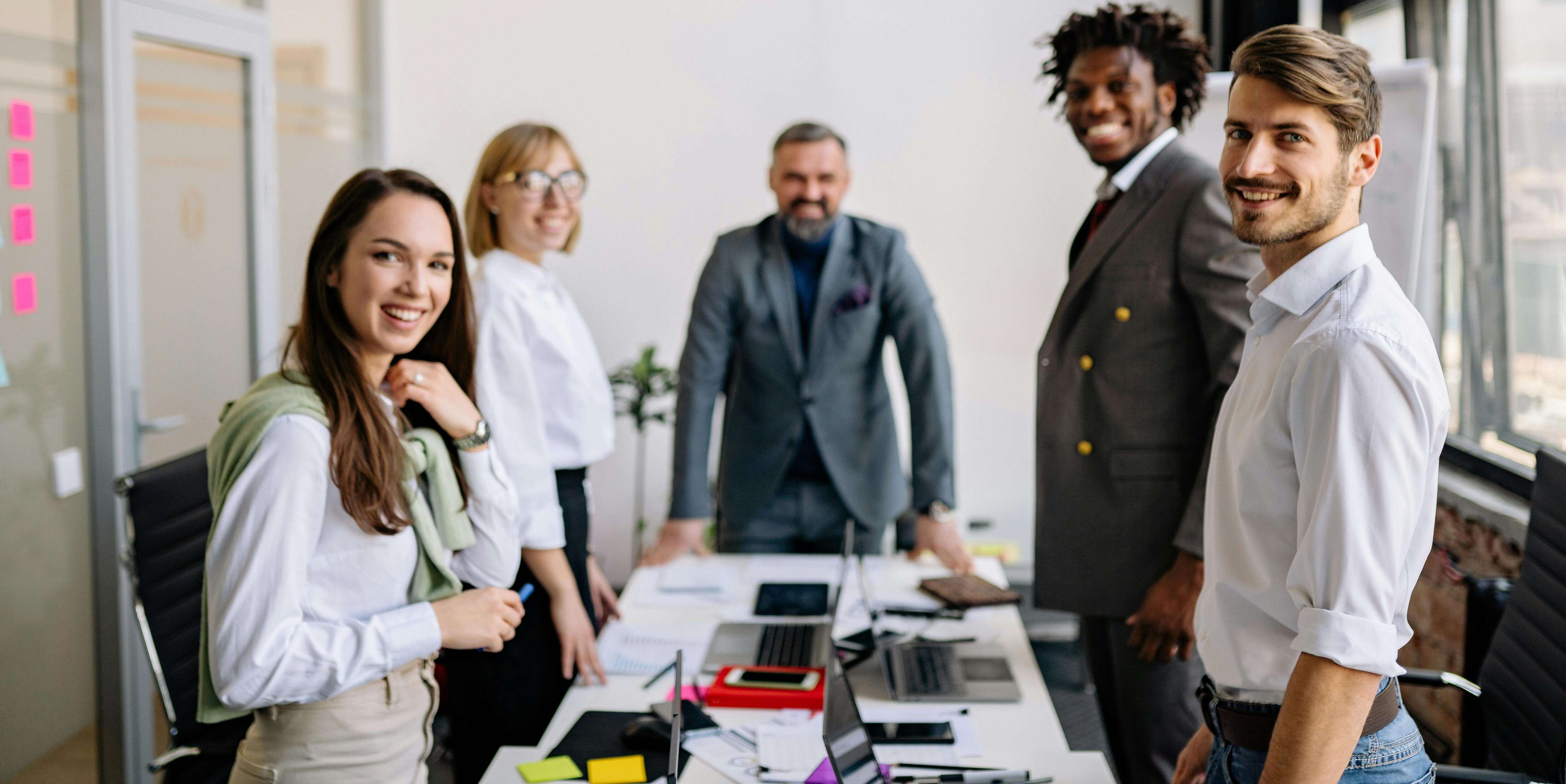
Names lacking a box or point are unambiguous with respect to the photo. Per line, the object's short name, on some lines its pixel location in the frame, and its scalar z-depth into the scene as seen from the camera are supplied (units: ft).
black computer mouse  5.62
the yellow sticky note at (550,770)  5.33
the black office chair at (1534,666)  5.57
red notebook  6.15
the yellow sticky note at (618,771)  5.28
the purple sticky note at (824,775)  5.19
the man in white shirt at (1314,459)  3.81
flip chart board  9.70
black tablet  7.74
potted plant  14.03
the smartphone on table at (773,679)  6.30
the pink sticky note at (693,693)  6.26
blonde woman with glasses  6.89
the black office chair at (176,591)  6.28
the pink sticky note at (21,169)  8.34
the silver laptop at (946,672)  6.31
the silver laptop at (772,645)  6.80
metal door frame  9.22
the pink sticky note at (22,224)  8.37
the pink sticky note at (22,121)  8.30
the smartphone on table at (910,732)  5.74
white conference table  5.49
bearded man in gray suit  9.38
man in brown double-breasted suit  6.60
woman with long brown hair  4.54
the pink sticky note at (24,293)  8.41
